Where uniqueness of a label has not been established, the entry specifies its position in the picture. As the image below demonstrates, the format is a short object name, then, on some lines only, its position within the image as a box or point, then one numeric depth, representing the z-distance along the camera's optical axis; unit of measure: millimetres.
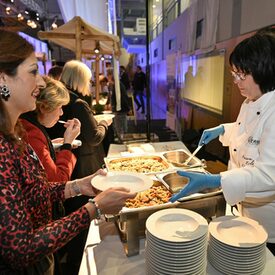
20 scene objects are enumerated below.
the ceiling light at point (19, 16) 7573
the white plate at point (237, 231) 853
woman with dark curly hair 712
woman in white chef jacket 984
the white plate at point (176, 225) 801
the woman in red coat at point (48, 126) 1349
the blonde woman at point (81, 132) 1925
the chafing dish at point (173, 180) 1331
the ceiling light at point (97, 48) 3854
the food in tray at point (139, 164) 1519
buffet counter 967
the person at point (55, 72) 3134
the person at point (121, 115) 3550
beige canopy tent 2781
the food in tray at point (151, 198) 1086
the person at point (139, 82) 8273
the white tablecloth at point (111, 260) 948
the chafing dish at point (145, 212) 995
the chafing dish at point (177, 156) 1781
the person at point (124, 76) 6383
